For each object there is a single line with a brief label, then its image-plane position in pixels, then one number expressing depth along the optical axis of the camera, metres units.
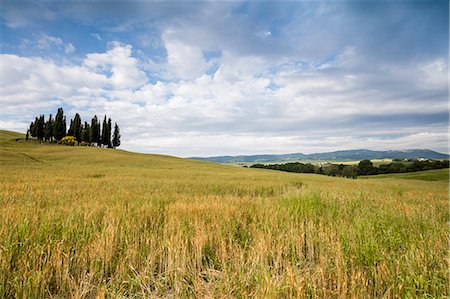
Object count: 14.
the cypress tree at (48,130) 85.72
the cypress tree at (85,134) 90.57
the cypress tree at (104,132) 98.56
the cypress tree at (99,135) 94.18
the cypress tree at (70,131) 93.31
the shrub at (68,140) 87.06
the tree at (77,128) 93.19
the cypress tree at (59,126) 84.69
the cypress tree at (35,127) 86.16
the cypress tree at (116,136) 105.31
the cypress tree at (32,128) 90.12
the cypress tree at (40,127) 85.25
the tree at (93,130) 91.12
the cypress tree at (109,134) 99.81
